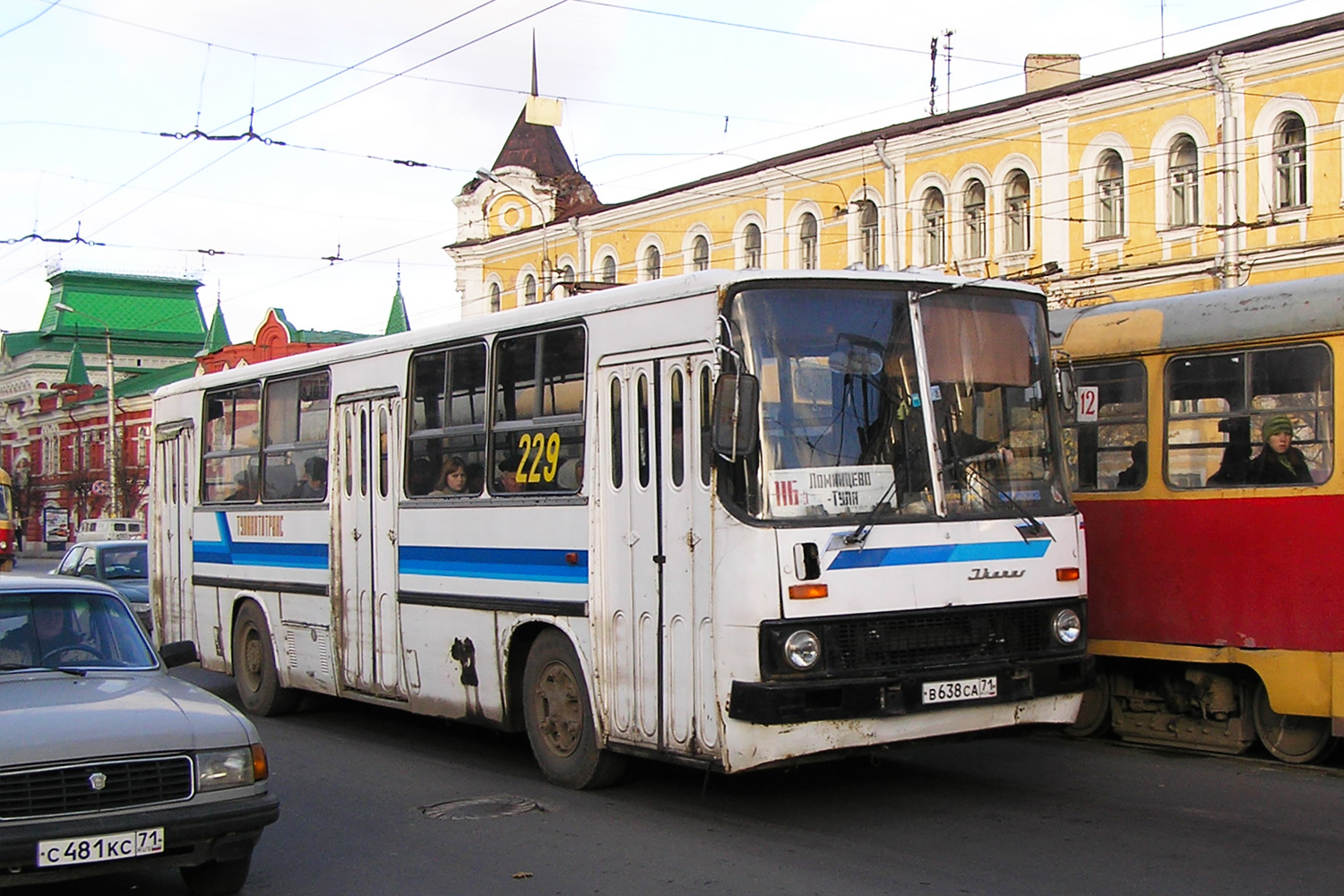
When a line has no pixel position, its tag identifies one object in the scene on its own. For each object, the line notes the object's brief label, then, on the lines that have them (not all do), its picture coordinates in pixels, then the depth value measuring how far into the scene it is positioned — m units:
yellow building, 28.83
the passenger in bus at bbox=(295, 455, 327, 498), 12.98
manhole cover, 9.30
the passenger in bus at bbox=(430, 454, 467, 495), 11.05
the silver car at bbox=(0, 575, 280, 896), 6.59
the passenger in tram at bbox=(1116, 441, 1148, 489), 10.95
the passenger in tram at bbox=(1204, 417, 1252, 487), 10.31
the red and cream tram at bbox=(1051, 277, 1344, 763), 9.91
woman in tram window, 10.02
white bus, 8.34
